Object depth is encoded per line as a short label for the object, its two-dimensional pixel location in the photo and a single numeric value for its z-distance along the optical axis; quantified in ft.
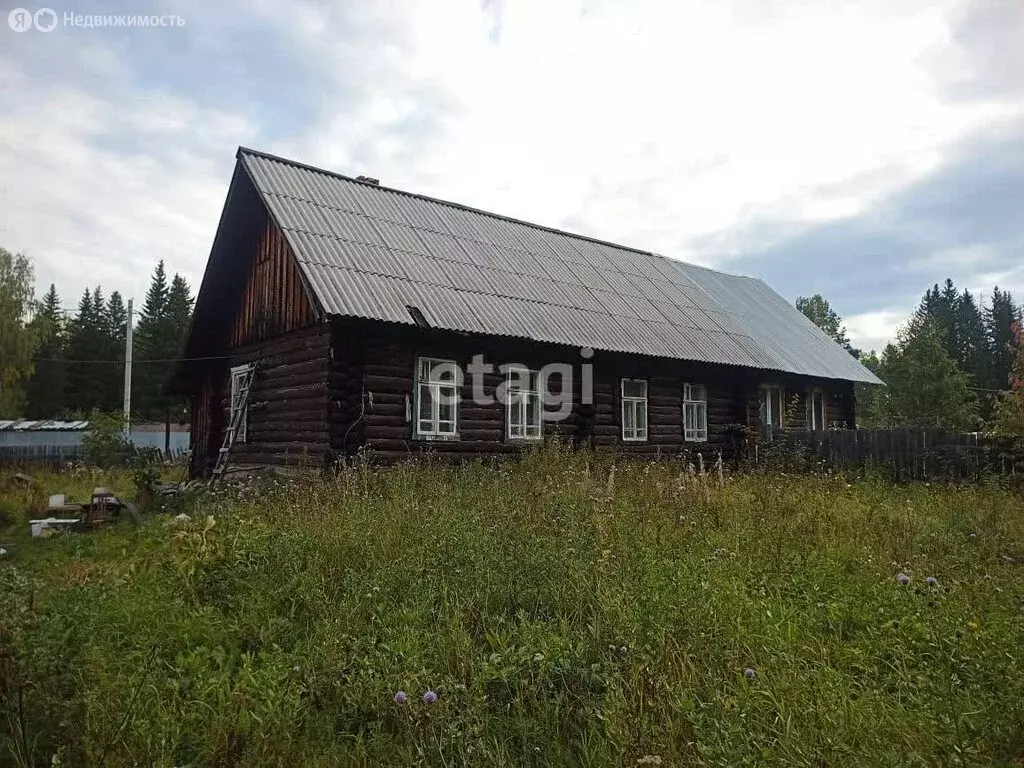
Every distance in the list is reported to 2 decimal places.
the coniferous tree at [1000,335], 170.67
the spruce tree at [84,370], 141.28
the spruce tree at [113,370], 142.71
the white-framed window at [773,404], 62.08
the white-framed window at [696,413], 52.44
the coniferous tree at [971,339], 174.87
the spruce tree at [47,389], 139.64
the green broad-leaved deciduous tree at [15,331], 111.55
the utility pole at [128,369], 91.18
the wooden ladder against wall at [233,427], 41.86
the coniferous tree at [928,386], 116.82
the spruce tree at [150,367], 141.18
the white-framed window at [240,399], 43.45
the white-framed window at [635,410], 48.11
